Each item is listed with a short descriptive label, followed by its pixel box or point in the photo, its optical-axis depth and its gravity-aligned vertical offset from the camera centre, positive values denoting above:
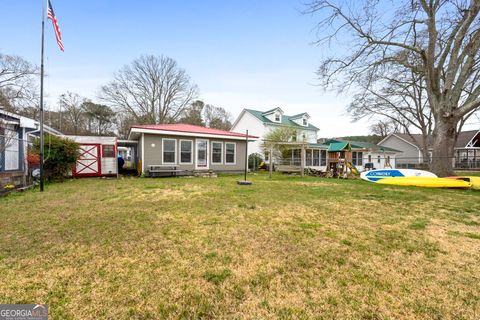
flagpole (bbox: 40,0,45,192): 7.14 +1.77
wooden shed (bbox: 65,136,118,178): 11.96 +0.17
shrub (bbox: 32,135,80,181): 9.62 +0.22
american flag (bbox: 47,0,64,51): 7.20 +4.67
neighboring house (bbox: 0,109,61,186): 7.42 +0.49
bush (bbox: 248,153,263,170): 19.40 -0.09
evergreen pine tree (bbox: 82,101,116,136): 26.80 +5.45
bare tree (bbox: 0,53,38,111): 15.72 +5.84
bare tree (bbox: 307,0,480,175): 9.70 +5.40
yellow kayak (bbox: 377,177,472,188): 9.34 -1.00
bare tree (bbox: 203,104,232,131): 33.97 +6.83
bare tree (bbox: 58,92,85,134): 24.94 +5.62
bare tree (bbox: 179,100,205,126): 28.43 +6.23
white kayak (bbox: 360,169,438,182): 10.55 -0.71
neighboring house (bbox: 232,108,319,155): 22.70 +4.09
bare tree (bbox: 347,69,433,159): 17.41 +4.86
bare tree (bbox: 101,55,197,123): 24.94 +8.27
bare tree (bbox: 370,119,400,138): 36.22 +5.80
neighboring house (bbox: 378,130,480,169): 25.12 +1.77
